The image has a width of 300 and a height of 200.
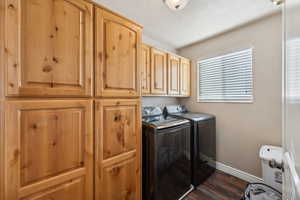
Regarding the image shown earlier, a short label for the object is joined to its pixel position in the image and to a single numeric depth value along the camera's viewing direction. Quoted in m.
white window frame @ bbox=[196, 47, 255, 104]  2.55
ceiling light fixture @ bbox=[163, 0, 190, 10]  1.49
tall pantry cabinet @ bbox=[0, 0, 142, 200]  0.79
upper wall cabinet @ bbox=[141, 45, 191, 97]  2.14
